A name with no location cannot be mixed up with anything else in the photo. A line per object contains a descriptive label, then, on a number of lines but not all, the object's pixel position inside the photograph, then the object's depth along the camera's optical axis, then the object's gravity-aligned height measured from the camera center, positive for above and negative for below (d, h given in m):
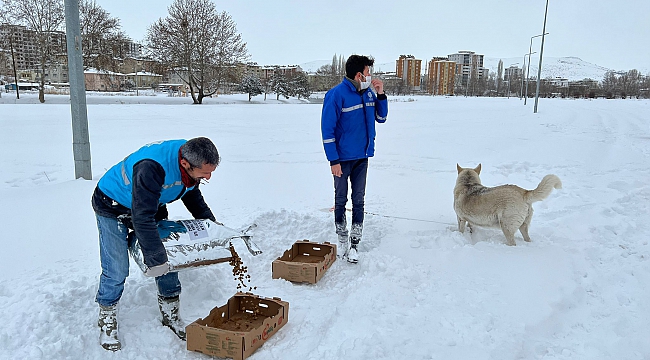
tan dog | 4.94 -1.16
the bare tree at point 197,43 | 36.91 +4.56
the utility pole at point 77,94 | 7.04 +0.01
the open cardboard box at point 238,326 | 2.99 -1.68
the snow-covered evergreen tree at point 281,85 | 56.87 +1.84
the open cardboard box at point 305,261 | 4.22 -1.65
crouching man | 2.73 -0.72
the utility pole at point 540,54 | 29.97 +3.55
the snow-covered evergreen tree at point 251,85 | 54.92 +1.73
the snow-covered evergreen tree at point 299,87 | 60.62 +1.80
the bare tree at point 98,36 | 35.31 +4.85
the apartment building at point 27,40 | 32.78 +4.05
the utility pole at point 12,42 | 33.07 +3.87
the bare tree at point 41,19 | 31.09 +5.32
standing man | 4.57 -0.29
